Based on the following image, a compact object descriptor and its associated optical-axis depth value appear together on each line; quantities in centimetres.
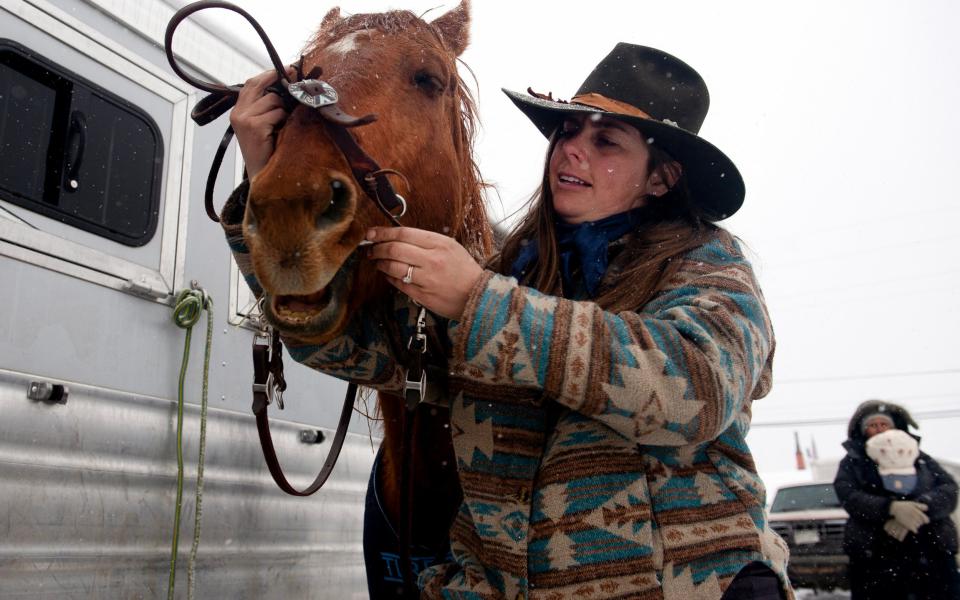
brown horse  153
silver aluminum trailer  245
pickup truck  870
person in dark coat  520
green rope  278
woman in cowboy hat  156
